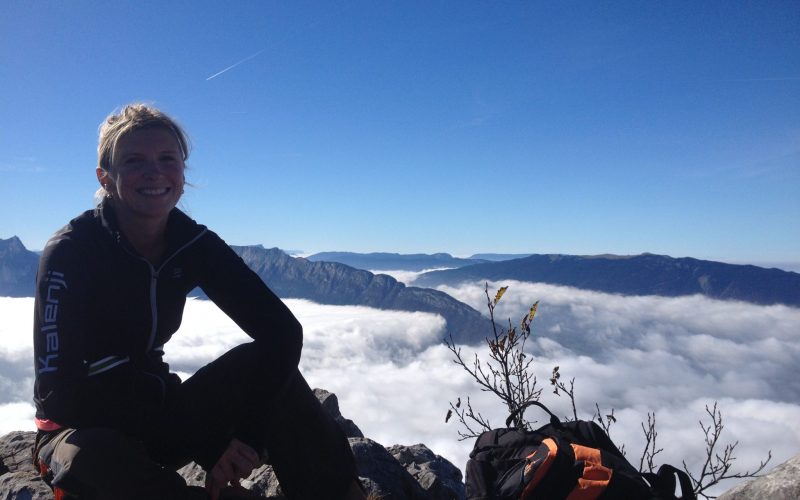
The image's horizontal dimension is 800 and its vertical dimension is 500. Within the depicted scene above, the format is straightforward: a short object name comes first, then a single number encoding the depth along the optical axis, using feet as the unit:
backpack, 10.85
